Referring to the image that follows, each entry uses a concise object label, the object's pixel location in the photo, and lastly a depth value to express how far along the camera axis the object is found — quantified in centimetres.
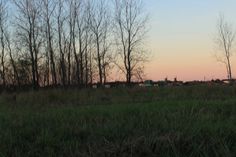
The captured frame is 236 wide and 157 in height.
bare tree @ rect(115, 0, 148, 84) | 2951
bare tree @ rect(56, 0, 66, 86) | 2945
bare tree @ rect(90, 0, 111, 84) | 3051
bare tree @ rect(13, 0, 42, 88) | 2826
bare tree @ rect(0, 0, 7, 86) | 3065
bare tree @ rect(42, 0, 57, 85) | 2855
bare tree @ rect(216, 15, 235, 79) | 3005
